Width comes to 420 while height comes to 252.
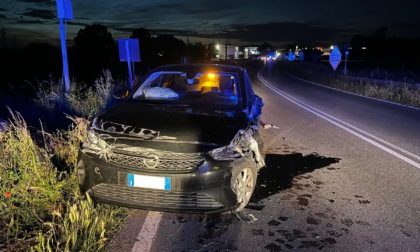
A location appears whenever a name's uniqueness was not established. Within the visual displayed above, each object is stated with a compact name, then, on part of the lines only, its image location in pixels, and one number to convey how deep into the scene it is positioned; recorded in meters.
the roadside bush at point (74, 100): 8.80
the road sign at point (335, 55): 22.72
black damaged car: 3.51
